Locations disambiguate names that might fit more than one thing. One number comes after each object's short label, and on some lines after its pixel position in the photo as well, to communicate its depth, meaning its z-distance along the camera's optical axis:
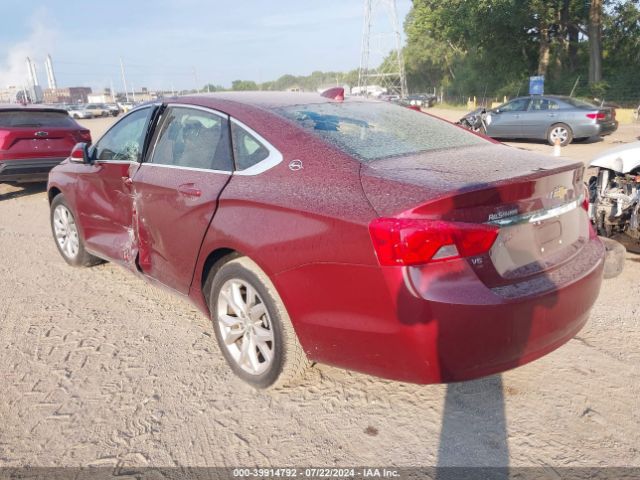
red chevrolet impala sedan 2.18
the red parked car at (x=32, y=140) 8.42
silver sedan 13.91
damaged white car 4.46
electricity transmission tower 60.86
